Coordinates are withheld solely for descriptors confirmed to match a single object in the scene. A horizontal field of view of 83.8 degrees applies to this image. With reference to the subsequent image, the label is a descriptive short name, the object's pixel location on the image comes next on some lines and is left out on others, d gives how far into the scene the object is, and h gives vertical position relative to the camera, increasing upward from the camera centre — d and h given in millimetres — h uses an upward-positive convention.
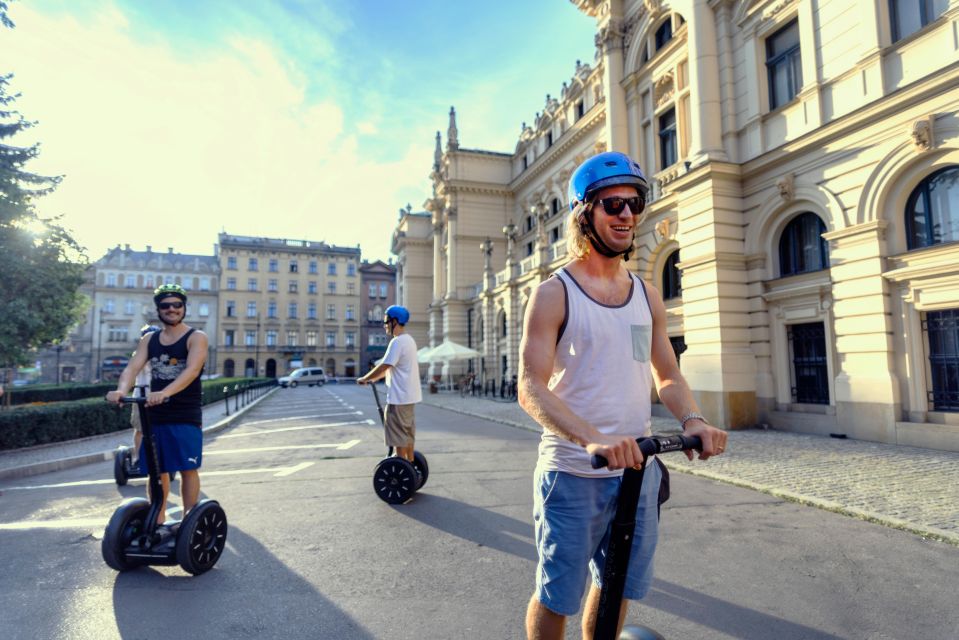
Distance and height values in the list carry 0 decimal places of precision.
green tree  15594 +3237
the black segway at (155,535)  3637 -1163
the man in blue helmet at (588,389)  1826 -88
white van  49125 -1004
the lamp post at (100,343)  62781 +3055
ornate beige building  9375 +3481
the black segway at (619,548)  1772 -628
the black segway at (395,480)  5625 -1205
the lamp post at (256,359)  65688 +1044
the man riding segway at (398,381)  5707 -164
